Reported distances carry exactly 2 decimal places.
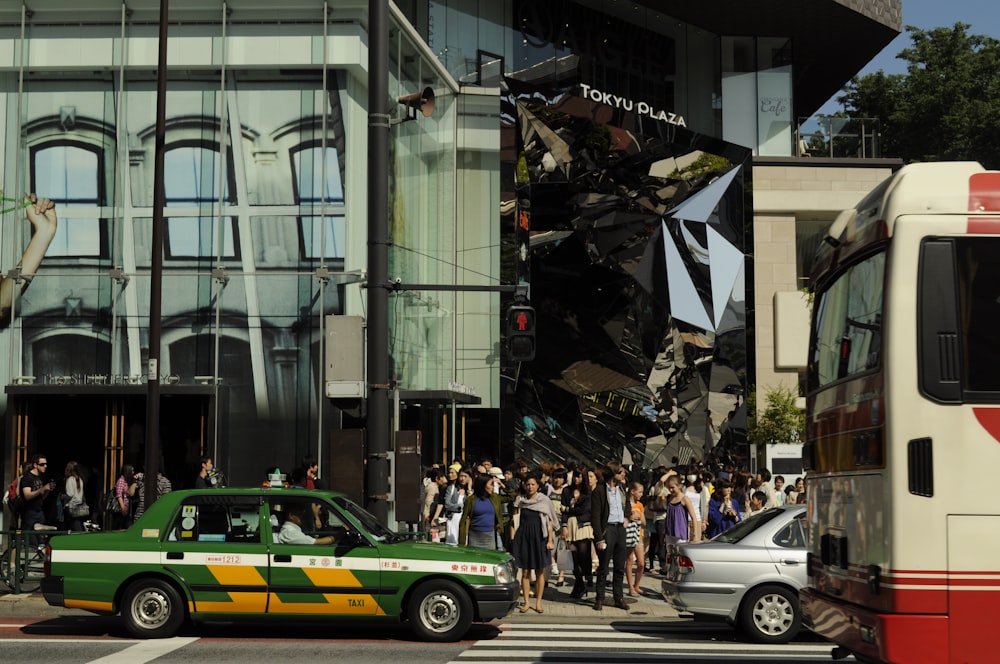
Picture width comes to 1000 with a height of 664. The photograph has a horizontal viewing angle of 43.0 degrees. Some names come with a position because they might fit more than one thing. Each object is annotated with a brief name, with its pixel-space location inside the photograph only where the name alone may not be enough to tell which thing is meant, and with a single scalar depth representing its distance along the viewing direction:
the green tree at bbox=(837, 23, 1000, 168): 59.69
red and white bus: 7.61
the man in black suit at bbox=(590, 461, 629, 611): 16.89
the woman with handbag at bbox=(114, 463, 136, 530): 20.16
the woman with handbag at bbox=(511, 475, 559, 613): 16.39
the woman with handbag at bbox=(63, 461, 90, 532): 20.42
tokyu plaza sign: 41.50
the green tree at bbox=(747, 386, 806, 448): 42.50
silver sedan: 13.91
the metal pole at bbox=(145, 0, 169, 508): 18.36
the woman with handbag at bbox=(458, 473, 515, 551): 16.48
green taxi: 13.27
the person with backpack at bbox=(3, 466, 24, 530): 19.39
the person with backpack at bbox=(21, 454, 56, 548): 19.11
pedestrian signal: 15.84
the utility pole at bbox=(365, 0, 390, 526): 14.88
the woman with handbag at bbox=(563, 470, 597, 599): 17.39
